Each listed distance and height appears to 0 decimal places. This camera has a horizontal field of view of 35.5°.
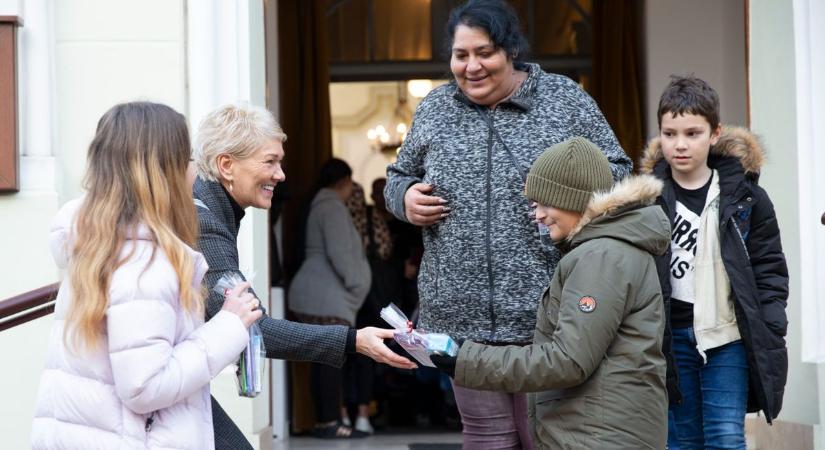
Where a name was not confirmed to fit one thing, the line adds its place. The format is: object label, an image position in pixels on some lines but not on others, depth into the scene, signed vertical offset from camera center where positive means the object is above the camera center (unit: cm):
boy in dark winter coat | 438 -22
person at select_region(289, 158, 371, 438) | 832 -38
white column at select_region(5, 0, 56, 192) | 582 +60
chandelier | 1466 +107
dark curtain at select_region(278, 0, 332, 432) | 939 +99
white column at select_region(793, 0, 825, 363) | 575 +21
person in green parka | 327 -30
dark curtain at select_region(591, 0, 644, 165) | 888 +102
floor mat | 778 -137
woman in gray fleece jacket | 391 +11
